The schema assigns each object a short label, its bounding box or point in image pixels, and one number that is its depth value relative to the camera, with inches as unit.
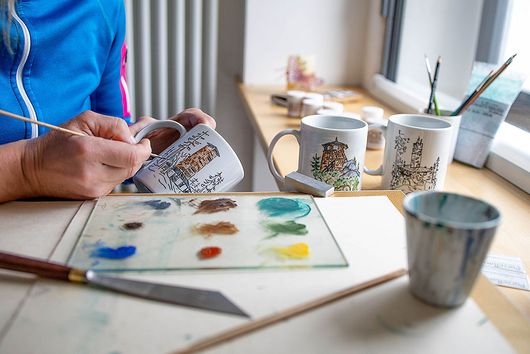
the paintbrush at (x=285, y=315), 15.4
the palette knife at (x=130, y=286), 17.3
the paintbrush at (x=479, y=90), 32.6
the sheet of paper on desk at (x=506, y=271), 23.4
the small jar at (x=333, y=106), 48.8
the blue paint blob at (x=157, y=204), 24.8
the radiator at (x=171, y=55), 65.3
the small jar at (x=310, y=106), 50.0
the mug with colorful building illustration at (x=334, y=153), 28.3
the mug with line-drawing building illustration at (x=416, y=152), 29.4
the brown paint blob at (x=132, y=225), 22.6
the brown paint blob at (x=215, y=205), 24.4
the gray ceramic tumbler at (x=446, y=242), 16.2
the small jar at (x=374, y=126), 41.8
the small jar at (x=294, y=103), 52.0
